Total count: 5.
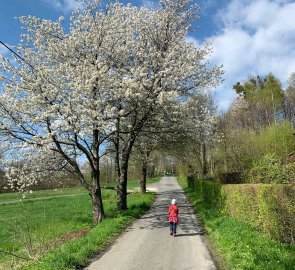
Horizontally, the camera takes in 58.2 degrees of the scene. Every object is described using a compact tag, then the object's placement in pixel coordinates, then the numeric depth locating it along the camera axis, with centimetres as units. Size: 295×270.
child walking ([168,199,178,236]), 1063
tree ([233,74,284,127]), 3607
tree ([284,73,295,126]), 3555
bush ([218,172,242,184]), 2222
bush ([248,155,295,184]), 1235
